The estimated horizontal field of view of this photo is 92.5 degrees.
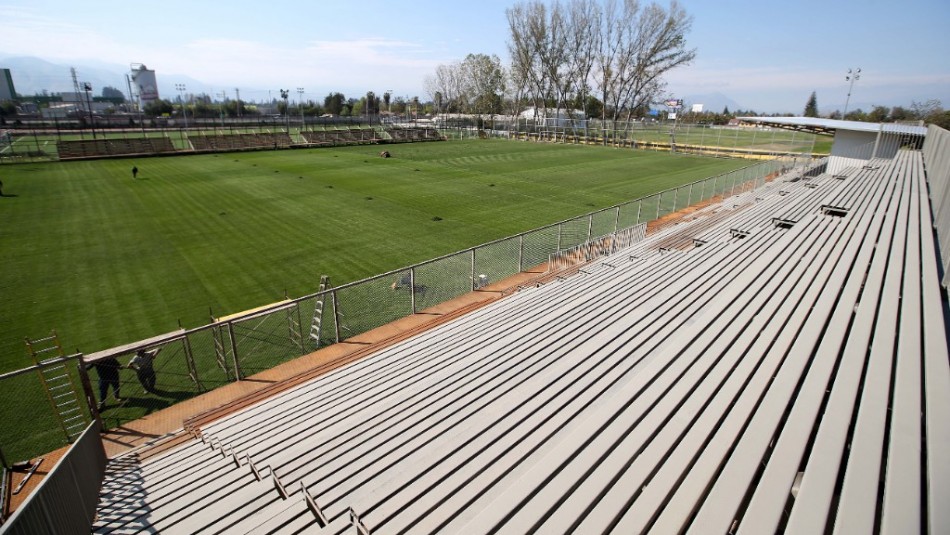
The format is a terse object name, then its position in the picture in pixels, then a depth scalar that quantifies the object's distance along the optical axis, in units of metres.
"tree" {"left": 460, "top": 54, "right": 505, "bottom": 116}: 84.56
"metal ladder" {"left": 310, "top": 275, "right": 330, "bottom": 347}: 10.30
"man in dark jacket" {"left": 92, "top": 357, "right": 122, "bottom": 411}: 8.18
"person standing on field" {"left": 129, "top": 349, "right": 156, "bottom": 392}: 8.26
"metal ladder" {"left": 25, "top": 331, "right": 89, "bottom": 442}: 7.38
